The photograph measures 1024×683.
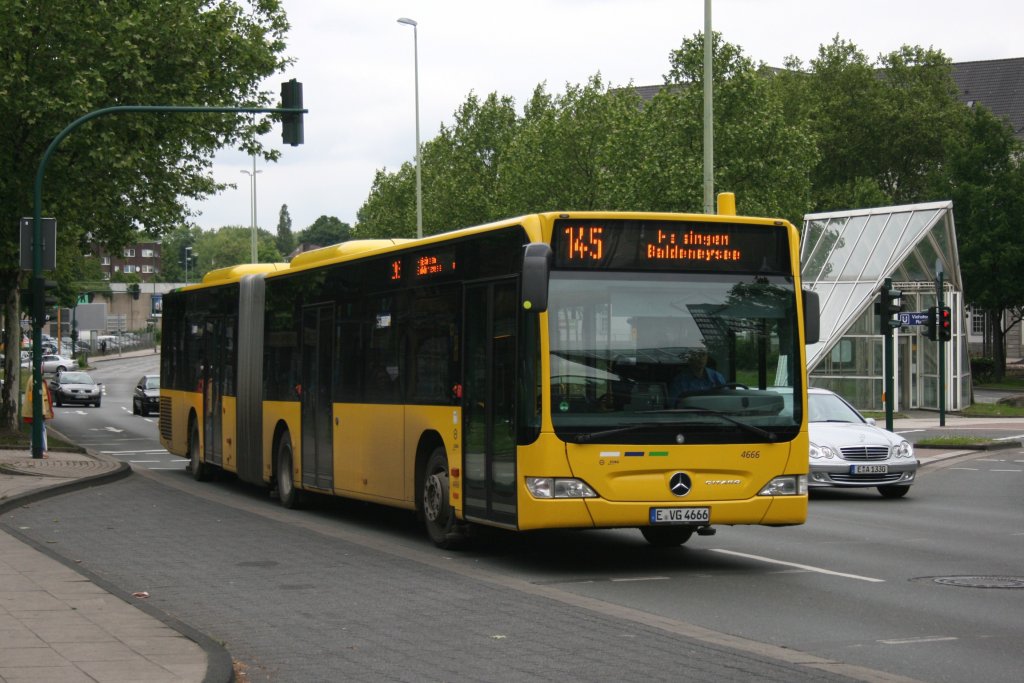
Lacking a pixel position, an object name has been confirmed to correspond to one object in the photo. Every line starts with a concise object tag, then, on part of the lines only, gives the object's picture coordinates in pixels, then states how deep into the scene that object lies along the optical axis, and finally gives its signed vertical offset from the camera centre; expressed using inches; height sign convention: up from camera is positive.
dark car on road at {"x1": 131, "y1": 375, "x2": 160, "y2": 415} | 2113.7 -42.1
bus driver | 481.1 -4.6
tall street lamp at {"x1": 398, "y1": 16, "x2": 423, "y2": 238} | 2222.4 +470.0
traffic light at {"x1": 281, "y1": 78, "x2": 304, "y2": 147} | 946.7 +159.1
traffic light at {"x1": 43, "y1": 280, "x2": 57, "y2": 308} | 1031.6 +48.3
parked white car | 3472.0 +9.3
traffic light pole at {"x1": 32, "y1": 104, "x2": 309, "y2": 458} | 985.5 +57.2
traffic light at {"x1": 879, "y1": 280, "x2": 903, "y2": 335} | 1146.2 +43.7
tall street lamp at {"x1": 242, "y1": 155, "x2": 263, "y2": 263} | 3070.6 +361.4
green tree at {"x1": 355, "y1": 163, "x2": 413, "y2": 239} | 3474.4 +388.7
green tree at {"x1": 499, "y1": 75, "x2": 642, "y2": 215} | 2726.4 +373.0
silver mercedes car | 789.9 -50.7
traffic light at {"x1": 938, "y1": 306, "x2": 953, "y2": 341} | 1435.8 +36.0
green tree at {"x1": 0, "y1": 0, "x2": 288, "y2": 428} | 1203.9 +232.3
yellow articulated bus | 473.7 -3.7
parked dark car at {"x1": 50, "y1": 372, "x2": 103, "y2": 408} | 2425.0 -38.2
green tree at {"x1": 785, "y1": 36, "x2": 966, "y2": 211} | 3412.9 +559.0
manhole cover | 459.5 -68.4
